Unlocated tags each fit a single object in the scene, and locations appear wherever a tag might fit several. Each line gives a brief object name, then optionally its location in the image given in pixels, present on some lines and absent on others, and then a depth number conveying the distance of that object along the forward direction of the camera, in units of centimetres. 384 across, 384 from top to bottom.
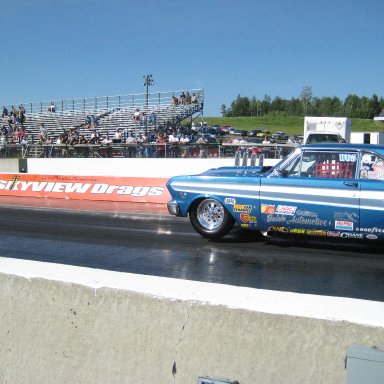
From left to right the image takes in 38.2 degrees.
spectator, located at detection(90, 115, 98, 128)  3331
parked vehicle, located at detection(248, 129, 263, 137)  6479
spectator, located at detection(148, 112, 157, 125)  3124
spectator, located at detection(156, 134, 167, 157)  2245
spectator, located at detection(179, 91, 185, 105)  3259
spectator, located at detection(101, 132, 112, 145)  2648
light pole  4892
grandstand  3177
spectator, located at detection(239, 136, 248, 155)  2072
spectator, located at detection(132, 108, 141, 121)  3195
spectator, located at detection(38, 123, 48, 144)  3087
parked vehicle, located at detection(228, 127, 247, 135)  6341
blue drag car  736
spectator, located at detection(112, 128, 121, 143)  2744
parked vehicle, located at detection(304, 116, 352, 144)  2534
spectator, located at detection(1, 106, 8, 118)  4022
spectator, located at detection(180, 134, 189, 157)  2172
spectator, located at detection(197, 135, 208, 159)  2155
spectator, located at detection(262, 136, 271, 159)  2038
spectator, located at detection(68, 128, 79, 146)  2707
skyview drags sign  1497
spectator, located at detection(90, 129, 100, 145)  2713
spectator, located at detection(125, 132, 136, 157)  2317
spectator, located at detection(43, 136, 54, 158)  2588
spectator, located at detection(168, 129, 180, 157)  2198
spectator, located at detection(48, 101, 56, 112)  3831
